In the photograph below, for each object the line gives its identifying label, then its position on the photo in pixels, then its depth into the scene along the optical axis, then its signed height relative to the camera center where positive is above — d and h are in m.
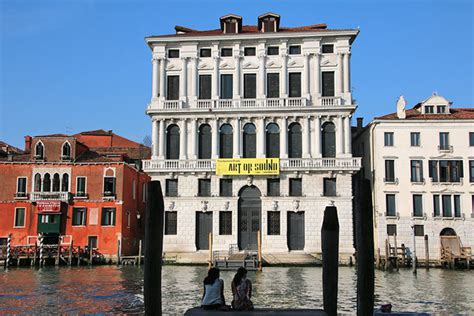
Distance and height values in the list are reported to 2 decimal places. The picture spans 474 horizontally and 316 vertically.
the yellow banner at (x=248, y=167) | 38.94 +4.31
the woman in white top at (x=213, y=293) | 11.47 -1.15
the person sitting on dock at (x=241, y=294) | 11.48 -1.17
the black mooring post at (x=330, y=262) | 12.23 -0.57
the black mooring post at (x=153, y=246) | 11.12 -0.25
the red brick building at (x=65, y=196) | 39.62 +2.45
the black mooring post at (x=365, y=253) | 11.32 -0.37
